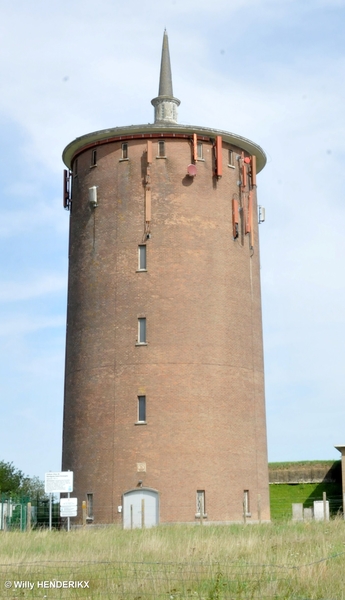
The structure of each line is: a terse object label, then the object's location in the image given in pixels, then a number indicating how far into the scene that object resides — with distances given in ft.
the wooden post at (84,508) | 128.00
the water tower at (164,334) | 130.72
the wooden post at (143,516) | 118.87
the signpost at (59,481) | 122.62
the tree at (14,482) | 224.53
